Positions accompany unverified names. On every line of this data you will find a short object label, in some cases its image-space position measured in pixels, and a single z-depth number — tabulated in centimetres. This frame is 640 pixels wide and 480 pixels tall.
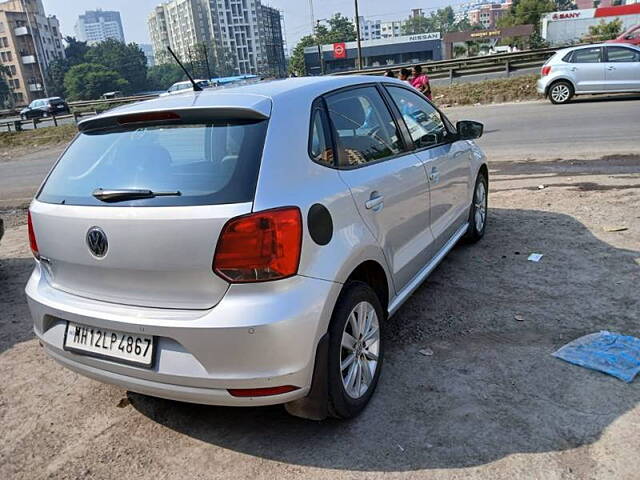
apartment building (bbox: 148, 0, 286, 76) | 13975
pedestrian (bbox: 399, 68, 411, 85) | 1388
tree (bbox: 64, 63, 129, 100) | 10175
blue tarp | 309
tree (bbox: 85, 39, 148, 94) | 11800
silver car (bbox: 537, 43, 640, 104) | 1525
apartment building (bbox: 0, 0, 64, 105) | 10494
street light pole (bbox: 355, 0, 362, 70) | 3825
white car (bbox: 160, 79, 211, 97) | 2267
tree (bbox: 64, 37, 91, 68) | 12431
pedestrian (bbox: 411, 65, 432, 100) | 1344
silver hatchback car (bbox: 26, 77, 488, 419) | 235
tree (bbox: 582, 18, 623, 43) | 5889
